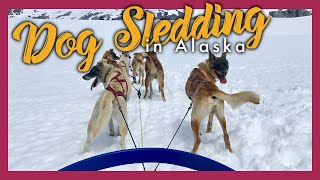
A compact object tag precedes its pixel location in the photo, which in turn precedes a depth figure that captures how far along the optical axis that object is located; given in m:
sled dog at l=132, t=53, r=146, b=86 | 7.89
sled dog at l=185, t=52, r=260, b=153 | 3.31
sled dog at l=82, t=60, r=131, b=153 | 3.37
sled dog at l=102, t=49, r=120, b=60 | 7.12
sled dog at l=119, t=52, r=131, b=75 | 7.84
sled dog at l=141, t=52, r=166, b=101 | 6.24
